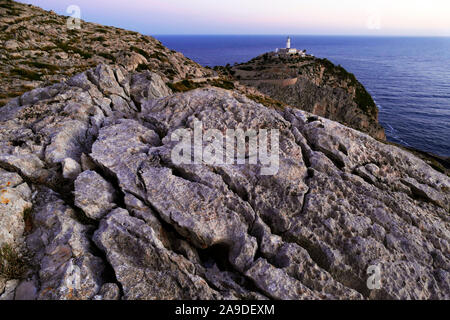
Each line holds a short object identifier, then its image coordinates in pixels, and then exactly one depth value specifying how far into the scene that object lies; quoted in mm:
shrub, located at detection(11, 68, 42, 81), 39188
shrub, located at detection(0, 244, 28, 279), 9383
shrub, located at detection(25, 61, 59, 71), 44281
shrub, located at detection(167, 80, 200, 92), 49359
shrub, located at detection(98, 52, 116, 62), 57816
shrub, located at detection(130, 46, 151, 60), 66725
